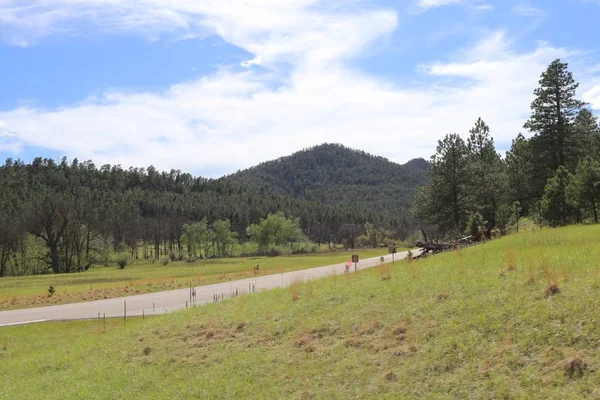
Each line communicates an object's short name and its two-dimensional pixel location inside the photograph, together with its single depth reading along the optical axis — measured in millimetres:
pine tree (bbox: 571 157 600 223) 38344
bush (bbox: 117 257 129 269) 102725
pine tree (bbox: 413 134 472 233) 62844
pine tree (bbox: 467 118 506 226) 63625
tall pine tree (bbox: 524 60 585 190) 62875
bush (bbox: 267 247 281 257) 134862
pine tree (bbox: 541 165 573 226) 45531
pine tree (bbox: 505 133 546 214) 68750
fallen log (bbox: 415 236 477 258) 37719
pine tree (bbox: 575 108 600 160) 63844
